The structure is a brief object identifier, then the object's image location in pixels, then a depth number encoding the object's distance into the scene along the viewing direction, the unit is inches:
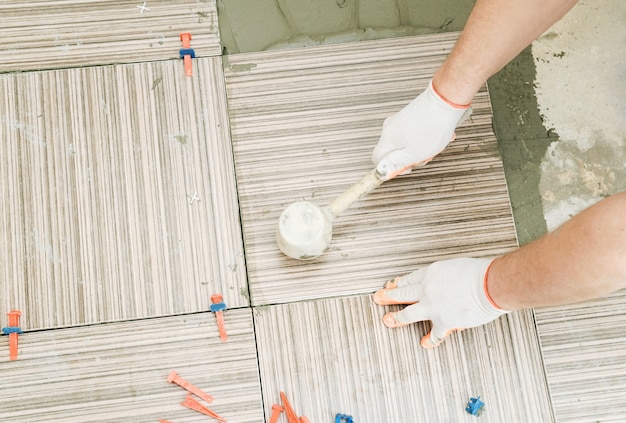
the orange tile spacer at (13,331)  46.8
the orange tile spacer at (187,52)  52.6
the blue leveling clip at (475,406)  46.9
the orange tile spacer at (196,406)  46.4
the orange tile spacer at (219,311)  47.7
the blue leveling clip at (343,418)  46.3
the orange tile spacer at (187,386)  46.6
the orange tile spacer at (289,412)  46.3
